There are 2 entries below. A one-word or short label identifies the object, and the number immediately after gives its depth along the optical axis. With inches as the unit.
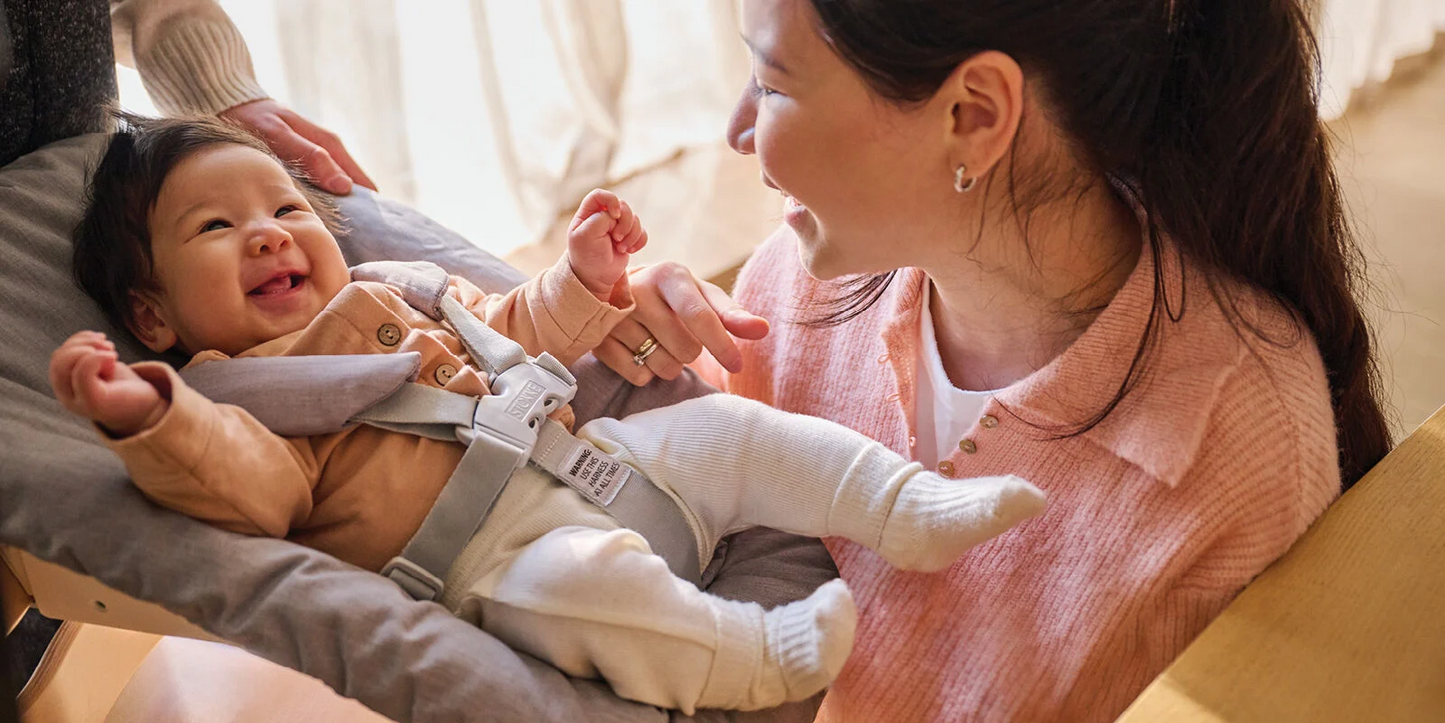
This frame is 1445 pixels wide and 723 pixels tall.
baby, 33.4
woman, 36.5
